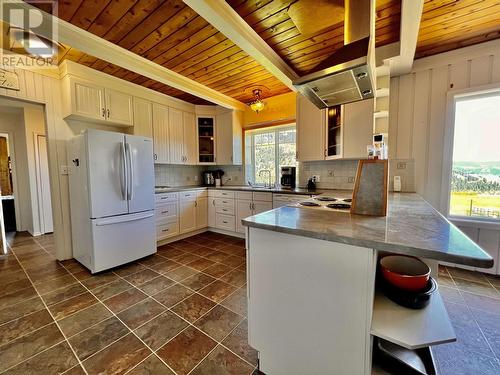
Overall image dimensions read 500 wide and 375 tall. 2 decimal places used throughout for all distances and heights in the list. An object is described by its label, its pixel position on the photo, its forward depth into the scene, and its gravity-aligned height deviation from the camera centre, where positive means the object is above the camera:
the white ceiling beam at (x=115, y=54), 1.83 +1.29
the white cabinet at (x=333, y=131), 2.59 +0.56
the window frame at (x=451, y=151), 2.33 +0.24
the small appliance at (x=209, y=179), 4.53 -0.14
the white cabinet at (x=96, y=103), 2.64 +0.98
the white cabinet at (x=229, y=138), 4.08 +0.70
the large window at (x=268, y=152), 3.87 +0.40
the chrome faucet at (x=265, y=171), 4.09 +0.01
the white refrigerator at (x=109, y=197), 2.41 -0.29
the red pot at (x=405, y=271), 1.00 -0.54
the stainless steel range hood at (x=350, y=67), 1.22 +0.62
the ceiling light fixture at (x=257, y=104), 3.15 +1.04
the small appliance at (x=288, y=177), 3.55 -0.08
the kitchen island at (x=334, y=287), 0.84 -0.58
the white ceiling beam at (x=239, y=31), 1.51 +1.21
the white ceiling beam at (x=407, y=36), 1.47 +1.20
